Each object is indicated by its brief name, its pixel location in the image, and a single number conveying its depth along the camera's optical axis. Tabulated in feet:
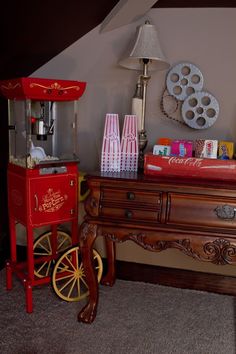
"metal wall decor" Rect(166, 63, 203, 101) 7.23
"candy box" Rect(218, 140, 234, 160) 6.30
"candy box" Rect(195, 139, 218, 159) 6.19
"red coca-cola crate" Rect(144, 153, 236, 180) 5.81
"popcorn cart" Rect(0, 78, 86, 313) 6.72
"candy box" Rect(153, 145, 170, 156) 6.43
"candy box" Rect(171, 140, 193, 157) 6.34
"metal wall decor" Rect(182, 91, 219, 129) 7.20
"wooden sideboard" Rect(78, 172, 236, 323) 5.63
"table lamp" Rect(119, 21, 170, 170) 6.73
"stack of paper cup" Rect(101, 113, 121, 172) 6.52
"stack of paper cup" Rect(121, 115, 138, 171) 6.64
